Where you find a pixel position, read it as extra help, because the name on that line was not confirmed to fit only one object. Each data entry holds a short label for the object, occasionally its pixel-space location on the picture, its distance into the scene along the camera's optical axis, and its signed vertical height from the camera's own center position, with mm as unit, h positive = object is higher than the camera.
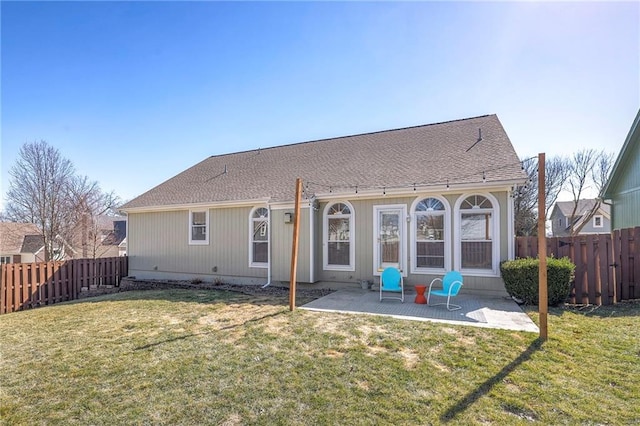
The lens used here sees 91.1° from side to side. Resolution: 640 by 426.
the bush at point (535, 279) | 6730 -1188
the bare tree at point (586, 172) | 25062 +4293
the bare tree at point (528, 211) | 21188 +944
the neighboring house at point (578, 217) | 31095 +756
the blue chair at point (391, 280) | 7730 -1377
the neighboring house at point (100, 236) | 23938 -1001
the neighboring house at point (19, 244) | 28547 -1830
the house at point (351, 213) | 8336 +357
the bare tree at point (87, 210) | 23391 +1109
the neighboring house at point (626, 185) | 11664 +1603
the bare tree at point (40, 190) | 21391 +2401
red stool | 7344 -1672
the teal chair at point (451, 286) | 6730 -1345
